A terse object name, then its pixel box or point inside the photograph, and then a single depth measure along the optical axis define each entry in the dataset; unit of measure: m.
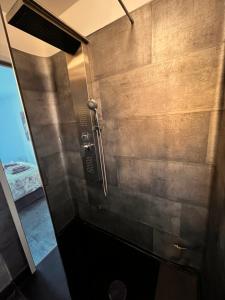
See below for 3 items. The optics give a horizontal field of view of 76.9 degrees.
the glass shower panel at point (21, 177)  1.21
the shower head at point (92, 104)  1.30
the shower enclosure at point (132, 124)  0.89
